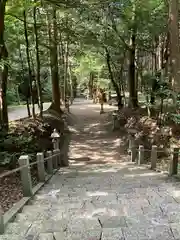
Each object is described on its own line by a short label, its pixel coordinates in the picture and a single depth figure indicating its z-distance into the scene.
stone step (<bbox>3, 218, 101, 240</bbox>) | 2.16
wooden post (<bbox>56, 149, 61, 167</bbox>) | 7.01
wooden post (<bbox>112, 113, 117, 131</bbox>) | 10.97
